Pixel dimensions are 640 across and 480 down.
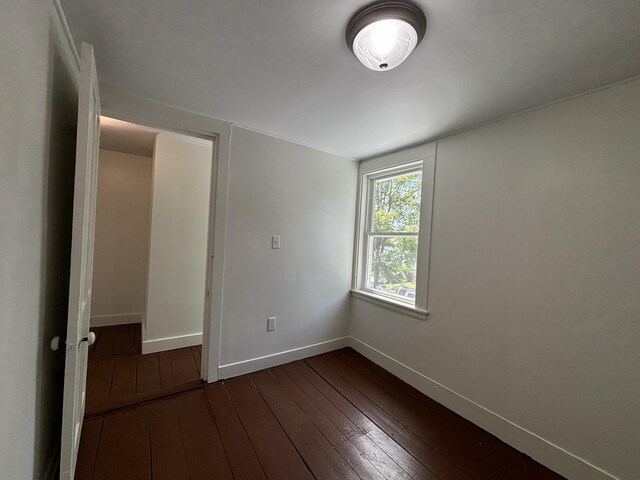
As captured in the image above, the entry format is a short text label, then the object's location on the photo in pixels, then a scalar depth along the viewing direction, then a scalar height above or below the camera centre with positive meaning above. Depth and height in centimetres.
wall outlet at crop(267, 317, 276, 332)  254 -84
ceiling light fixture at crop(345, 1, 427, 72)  102 +86
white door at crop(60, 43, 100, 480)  107 -13
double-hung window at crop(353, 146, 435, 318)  237 +12
